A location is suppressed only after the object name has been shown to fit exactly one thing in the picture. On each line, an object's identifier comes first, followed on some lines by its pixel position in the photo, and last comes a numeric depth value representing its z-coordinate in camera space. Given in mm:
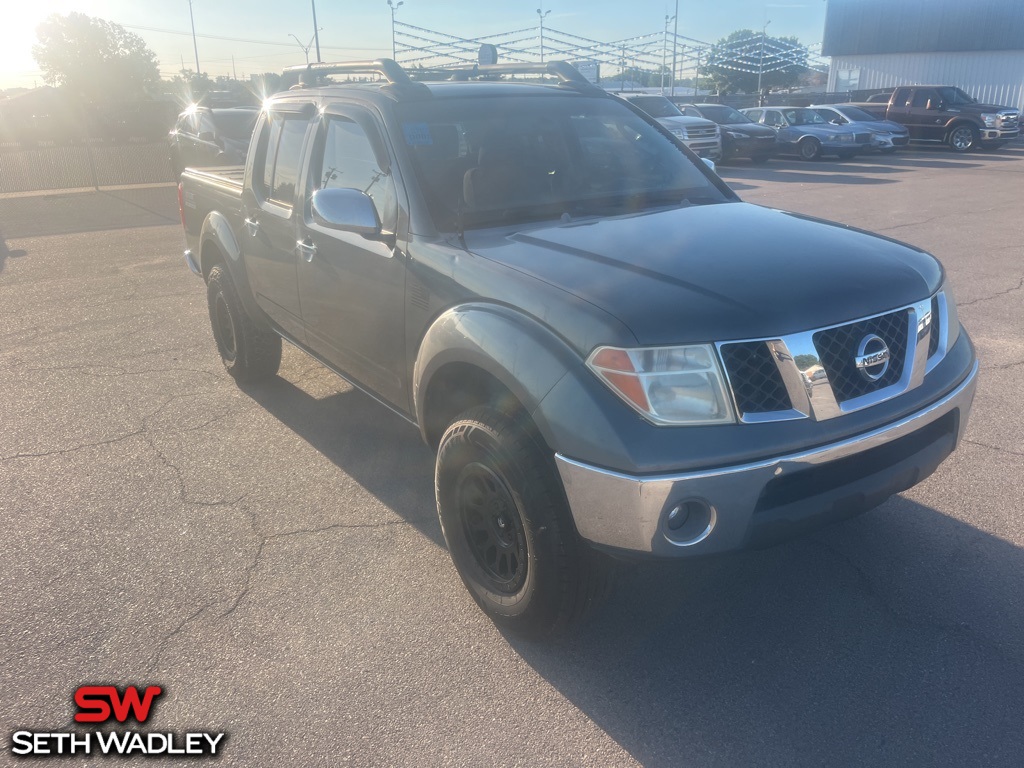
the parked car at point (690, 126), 20188
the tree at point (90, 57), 52875
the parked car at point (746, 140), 22250
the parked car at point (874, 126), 23208
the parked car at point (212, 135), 13916
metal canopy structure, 69875
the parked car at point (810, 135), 22531
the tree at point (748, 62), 75438
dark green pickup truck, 2438
